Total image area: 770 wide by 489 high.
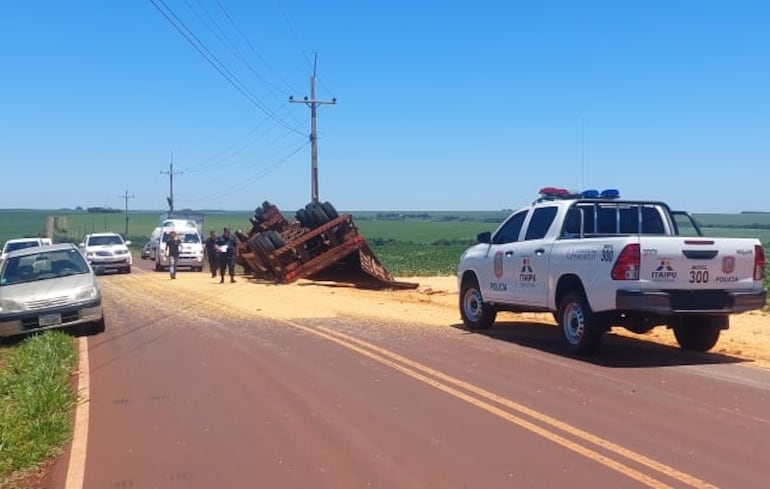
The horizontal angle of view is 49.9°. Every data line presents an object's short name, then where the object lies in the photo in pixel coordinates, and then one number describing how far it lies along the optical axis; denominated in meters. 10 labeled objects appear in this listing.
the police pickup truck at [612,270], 9.55
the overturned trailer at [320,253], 23.84
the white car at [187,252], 34.88
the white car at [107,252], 31.70
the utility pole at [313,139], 34.03
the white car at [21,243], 28.59
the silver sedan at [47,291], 12.52
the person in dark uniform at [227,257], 25.12
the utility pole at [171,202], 80.75
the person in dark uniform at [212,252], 27.16
